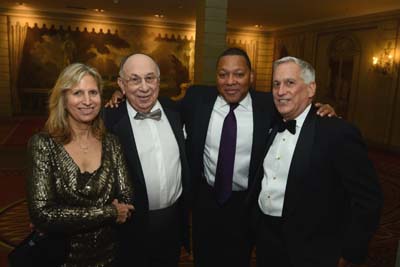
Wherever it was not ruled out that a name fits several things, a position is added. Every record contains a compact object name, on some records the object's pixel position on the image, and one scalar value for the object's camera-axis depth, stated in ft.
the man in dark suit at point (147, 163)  7.13
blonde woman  5.37
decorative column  21.09
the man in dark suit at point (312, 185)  5.70
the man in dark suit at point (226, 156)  8.33
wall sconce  29.95
